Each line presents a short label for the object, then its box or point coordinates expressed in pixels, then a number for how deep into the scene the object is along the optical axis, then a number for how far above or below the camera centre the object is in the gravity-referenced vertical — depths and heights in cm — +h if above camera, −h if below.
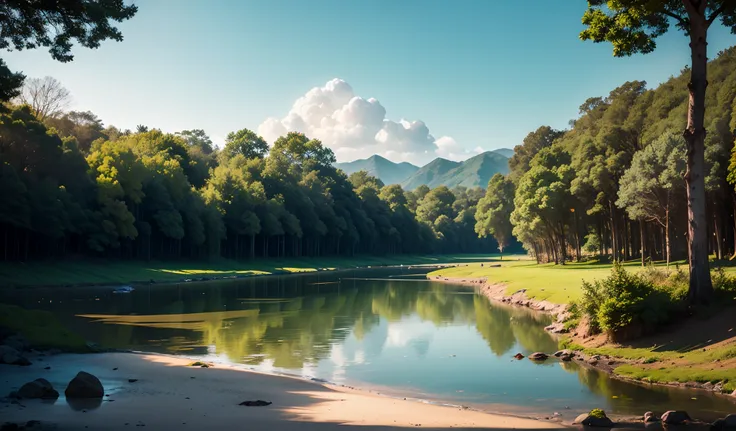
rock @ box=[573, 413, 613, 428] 1512 -378
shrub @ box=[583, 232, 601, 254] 9969 +174
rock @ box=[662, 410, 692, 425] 1523 -371
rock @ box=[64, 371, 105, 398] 1636 -324
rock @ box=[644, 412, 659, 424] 1551 -379
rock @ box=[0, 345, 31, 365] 2093 -320
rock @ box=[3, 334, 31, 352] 2383 -313
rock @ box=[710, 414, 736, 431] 1445 -367
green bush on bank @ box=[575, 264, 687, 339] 2455 -185
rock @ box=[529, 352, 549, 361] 2578 -393
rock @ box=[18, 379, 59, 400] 1591 -323
